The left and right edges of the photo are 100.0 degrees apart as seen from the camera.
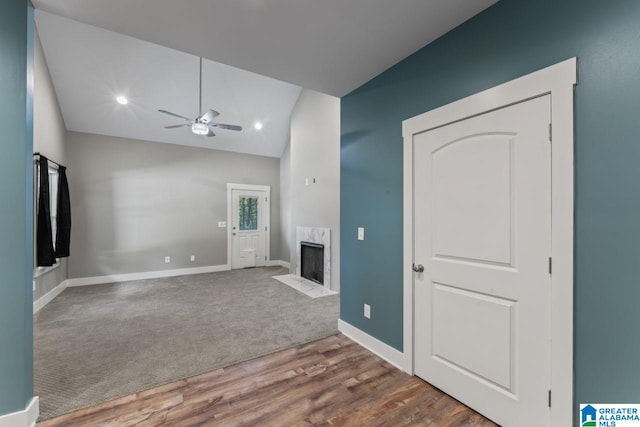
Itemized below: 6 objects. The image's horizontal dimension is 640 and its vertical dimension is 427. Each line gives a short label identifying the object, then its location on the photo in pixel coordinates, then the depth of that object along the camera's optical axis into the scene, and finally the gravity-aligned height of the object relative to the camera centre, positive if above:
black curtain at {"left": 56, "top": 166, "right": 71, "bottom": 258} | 4.34 -0.11
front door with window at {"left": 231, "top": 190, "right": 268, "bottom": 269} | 6.68 -0.41
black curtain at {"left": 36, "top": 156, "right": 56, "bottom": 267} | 3.64 -0.15
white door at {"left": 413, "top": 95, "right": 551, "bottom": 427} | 1.48 -0.31
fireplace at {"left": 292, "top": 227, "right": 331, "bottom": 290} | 4.80 -0.74
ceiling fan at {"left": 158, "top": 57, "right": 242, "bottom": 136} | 3.81 +1.30
